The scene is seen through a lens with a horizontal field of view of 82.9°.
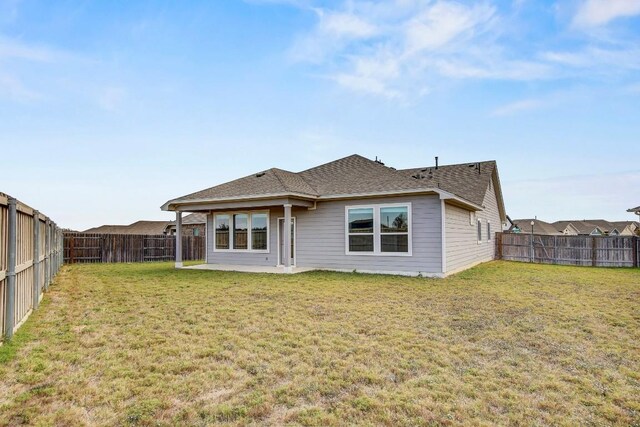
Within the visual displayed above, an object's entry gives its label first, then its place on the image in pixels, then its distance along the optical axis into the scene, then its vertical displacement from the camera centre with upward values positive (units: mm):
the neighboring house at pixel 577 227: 49509 -373
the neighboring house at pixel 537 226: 41347 -133
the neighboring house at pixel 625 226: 52250 -283
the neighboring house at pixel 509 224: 27667 +110
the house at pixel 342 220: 11156 +234
